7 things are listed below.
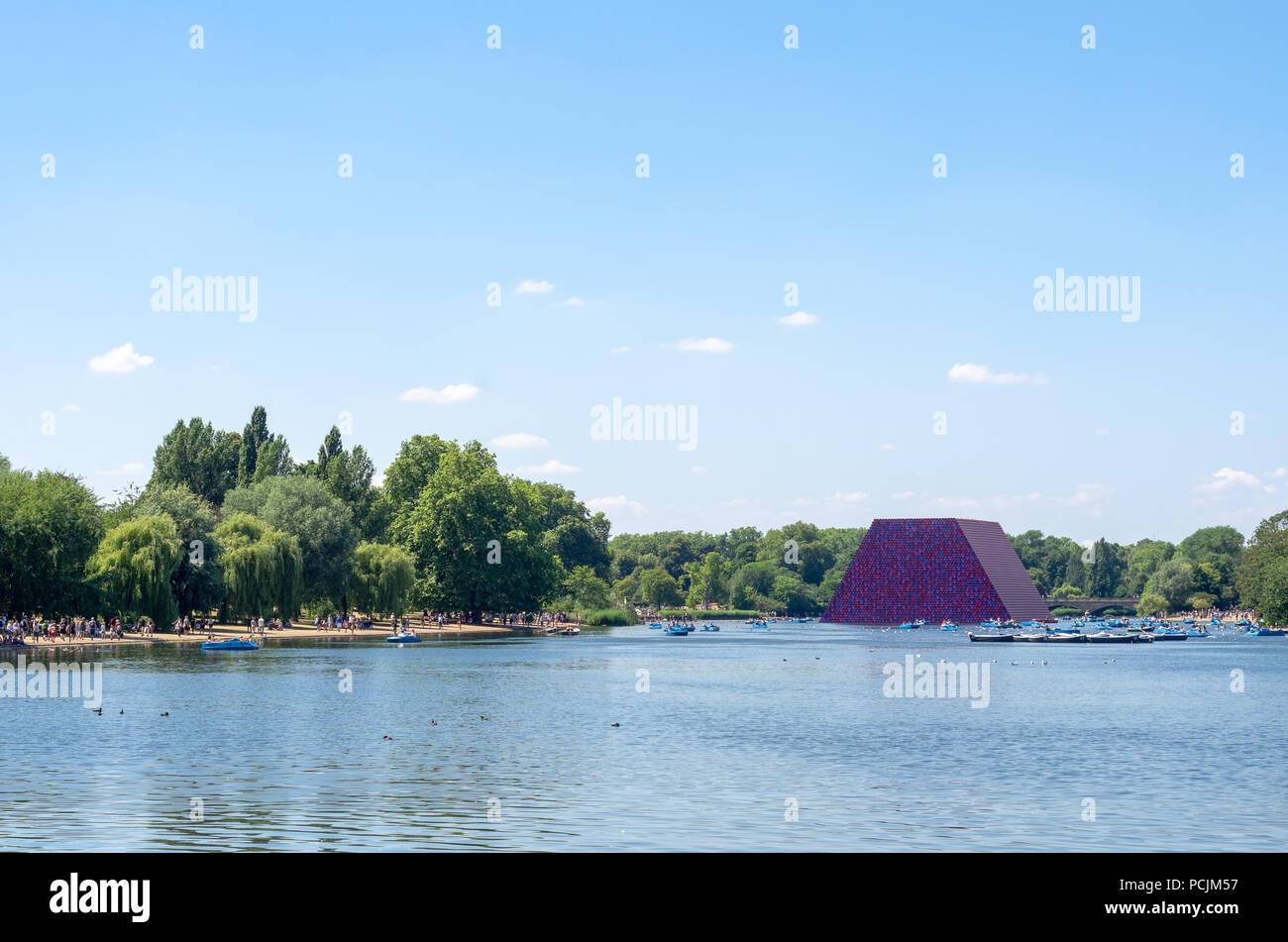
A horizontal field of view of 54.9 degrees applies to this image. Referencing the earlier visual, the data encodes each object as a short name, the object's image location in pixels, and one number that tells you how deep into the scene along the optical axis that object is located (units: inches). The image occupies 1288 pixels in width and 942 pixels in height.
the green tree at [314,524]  4576.8
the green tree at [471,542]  5984.3
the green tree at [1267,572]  6097.4
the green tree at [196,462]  5639.8
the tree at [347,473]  6072.8
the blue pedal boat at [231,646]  3521.2
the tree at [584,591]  7824.8
